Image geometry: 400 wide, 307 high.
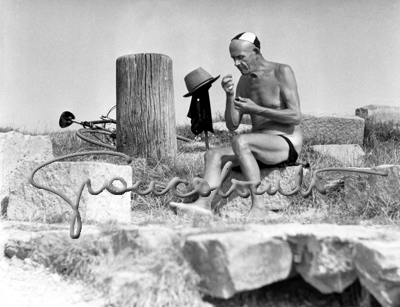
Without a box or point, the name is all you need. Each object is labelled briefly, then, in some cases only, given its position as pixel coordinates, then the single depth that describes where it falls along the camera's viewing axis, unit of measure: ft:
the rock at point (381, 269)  8.83
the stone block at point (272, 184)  15.39
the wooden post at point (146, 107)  19.47
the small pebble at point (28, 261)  11.90
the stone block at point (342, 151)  21.62
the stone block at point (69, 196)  13.98
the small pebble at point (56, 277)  11.18
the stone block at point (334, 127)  26.76
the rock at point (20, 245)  12.07
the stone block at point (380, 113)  33.06
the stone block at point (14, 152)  16.35
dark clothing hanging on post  15.76
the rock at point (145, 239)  10.09
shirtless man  14.42
